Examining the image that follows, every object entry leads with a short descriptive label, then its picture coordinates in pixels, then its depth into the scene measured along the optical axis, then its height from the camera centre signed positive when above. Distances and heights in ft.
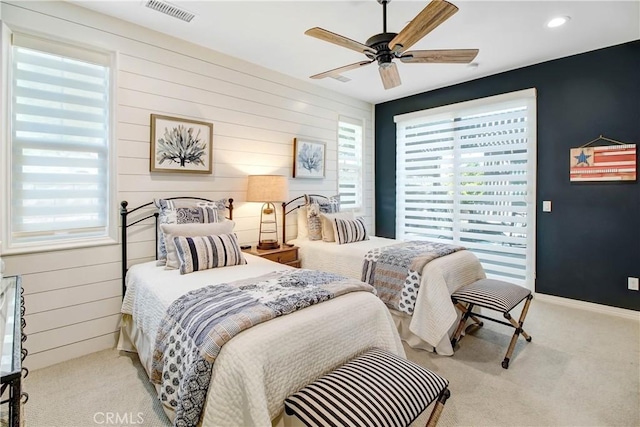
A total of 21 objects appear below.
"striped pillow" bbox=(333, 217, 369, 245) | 12.07 -0.81
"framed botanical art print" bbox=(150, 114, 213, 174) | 9.42 +1.98
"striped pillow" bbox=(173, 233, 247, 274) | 7.79 -1.10
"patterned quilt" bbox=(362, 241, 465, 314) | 8.84 -1.76
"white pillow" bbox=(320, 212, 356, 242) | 12.30 -0.63
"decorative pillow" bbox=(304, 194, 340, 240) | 12.87 -0.06
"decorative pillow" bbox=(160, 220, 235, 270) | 8.12 -0.60
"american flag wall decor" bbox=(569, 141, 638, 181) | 10.41 +1.64
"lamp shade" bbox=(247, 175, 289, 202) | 11.08 +0.73
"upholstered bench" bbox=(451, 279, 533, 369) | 7.77 -2.25
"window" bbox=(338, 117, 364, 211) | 15.93 +2.35
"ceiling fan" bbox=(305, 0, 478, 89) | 6.09 +3.69
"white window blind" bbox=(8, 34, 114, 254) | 7.59 +1.59
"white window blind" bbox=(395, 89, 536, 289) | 12.65 +1.40
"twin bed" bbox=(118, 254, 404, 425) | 4.28 -2.15
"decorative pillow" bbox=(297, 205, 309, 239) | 13.48 -0.58
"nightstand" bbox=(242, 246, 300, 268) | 11.24 -1.60
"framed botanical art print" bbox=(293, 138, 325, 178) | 13.47 +2.22
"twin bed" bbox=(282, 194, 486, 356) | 8.30 -2.06
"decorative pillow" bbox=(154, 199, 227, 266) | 8.62 -0.12
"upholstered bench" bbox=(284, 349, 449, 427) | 3.96 -2.49
